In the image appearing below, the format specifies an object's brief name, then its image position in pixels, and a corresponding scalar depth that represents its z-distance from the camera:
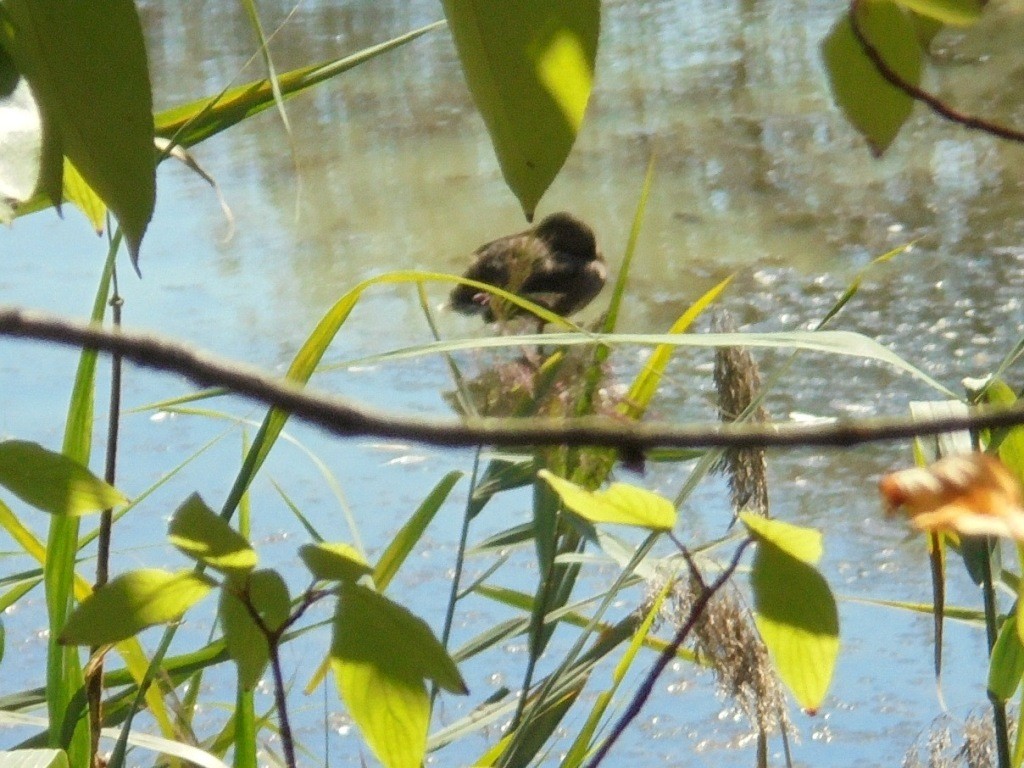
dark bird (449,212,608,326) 13.96
